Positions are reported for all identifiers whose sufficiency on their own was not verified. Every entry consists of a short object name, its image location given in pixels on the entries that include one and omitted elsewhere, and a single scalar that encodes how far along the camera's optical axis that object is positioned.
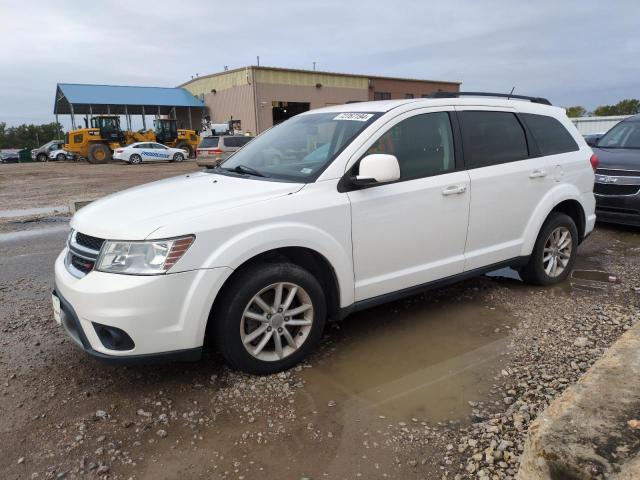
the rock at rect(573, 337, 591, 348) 3.73
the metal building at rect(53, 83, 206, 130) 42.34
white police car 30.92
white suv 2.89
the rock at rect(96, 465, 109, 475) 2.49
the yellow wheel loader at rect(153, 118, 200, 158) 36.19
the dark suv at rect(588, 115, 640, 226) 7.24
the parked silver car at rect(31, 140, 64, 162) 42.34
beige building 42.12
